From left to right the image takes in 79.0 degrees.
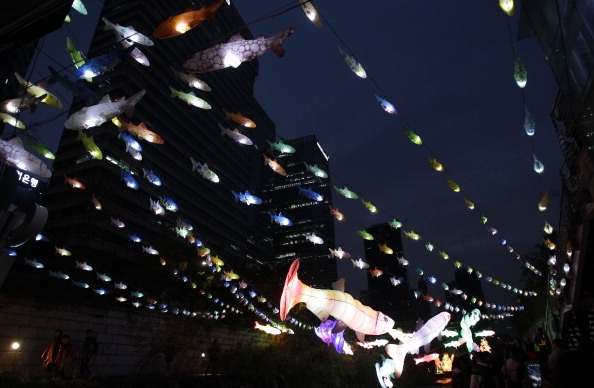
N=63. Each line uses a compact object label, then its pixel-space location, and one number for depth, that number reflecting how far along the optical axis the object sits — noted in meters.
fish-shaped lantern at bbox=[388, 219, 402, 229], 16.33
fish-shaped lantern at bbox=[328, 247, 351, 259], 16.73
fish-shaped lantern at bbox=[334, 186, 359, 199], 13.10
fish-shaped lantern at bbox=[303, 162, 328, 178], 12.12
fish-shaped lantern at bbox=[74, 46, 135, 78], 6.20
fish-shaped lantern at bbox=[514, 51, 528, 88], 7.63
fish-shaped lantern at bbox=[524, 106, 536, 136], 9.12
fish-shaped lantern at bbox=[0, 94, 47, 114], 6.95
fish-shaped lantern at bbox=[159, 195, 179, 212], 12.65
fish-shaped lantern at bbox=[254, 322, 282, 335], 22.53
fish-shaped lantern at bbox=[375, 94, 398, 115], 8.95
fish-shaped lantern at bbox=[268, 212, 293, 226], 13.20
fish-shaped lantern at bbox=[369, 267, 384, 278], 18.64
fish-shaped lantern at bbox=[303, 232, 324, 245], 15.16
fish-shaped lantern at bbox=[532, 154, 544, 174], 11.44
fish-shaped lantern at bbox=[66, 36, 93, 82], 7.74
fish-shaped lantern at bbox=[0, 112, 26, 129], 7.21
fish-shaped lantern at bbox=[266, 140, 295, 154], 10.73
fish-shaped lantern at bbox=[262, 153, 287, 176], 10.53
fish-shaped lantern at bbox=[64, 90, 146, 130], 6.28
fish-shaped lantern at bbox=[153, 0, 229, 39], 5.01
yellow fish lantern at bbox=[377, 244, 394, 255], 16.62
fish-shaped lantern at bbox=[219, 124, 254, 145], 9.37
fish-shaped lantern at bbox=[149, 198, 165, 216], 13.84
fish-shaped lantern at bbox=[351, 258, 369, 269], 18.04
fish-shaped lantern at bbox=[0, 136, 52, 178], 6.76
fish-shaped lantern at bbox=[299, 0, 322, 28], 6.14
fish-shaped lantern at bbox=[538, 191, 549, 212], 13.40
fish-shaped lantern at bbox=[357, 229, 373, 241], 16.26
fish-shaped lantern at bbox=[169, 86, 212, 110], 8.02
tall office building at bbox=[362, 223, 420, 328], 25.34
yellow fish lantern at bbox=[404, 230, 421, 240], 16.44
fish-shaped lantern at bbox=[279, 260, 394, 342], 8.32
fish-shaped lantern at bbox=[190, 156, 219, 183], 11.06
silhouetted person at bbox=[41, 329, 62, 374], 9.63
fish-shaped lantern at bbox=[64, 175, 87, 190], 13.51
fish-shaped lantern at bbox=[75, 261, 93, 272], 15.83
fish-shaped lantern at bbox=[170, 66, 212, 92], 7.81
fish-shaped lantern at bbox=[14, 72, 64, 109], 7.02
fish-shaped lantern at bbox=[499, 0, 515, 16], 6.02
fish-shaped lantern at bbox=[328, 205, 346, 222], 14.53
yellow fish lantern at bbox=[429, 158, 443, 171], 11.27
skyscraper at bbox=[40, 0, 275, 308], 30.42
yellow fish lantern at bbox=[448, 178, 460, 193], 11.94
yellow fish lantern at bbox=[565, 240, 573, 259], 11.81
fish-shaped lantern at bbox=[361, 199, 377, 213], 13.78
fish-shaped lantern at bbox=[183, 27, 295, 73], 5.38
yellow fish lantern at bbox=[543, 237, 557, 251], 18.27
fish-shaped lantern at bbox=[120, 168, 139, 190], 12.34
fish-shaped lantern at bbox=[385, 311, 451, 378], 13.61
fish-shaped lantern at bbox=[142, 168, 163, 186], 11.67
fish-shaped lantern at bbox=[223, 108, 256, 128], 8.80
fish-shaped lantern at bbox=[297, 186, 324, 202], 13.30
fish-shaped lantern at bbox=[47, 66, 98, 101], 6.38
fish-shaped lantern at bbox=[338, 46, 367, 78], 7.64
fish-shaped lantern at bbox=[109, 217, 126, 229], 17.85
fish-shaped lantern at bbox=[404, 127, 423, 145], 9.77
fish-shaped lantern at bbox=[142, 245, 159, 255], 19.36
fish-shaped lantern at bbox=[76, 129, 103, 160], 8.56
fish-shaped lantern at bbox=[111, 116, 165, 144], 8.34
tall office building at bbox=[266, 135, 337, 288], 14.10
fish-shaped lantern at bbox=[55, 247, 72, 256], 15.74
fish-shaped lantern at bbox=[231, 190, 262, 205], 11.98
